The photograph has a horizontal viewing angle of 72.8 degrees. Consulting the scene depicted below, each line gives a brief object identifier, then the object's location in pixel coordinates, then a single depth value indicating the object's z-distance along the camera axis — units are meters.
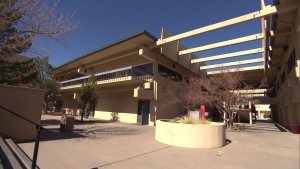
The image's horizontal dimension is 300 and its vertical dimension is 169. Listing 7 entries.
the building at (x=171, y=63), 13.77
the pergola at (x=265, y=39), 12.67
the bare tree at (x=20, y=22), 7.47
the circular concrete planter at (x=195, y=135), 8.73
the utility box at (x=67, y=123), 11.88
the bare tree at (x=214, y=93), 17.72
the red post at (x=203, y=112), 10.84
